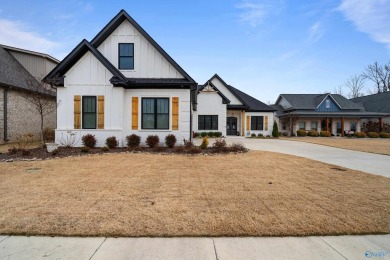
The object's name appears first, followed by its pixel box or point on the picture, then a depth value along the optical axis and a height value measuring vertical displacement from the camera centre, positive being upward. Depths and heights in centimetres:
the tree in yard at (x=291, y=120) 3284 +146
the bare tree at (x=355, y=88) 6203 +1188
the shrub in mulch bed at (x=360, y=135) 3147 -68
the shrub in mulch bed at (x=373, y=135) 3150 -67
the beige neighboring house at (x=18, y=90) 1562 +281
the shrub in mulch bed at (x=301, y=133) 3259 -46
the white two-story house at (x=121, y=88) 1323 +250
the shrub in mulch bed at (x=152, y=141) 1321 -72
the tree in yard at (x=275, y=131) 2867 -17
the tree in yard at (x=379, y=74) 5578 +1430
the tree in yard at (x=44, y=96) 1709 +259
